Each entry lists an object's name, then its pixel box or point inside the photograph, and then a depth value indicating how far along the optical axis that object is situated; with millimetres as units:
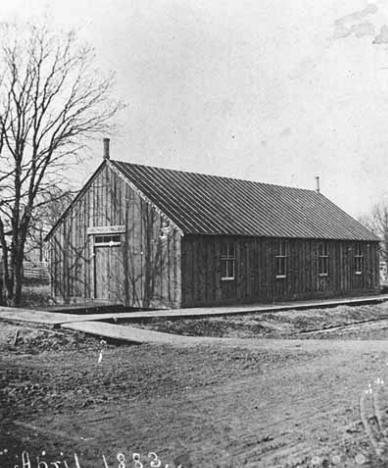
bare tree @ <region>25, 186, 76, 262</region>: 26152
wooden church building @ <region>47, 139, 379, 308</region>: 21859
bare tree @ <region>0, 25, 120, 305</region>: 25562
